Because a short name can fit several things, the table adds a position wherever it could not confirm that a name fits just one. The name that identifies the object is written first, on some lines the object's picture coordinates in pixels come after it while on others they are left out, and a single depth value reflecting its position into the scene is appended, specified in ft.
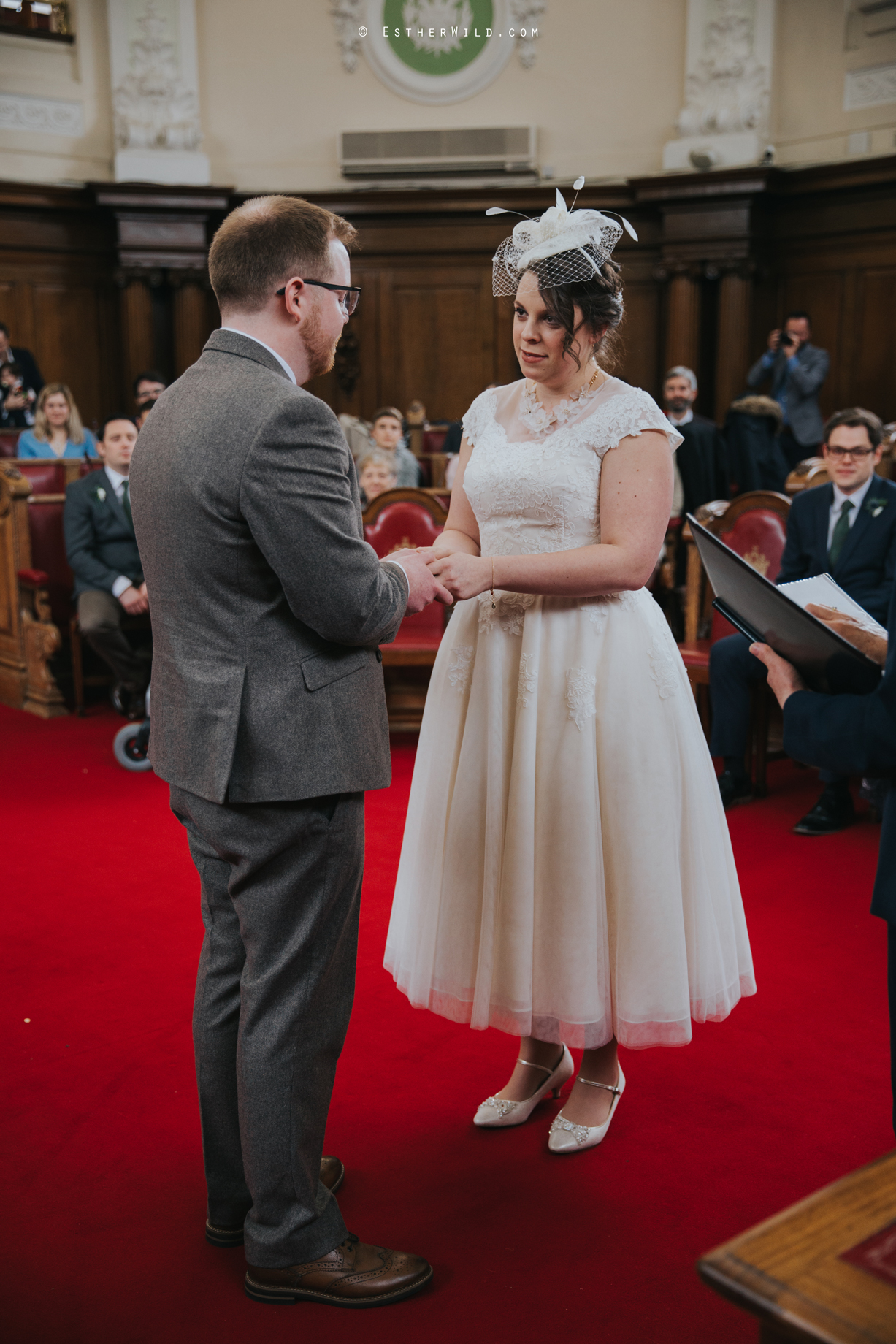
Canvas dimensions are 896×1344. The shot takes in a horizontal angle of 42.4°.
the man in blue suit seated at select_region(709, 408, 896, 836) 13.96
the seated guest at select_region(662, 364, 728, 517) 23.72
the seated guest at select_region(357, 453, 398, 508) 21.06
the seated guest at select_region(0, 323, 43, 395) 30.30
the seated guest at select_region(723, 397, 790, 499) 26.14
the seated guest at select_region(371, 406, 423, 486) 23.38
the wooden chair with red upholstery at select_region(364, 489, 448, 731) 18.19
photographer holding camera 28.99
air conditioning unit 33.27
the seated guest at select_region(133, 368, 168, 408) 23.41
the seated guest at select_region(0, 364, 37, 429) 28.53
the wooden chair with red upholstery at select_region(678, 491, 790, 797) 16.29
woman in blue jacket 23.91
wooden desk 2.78
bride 6.87
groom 5.20
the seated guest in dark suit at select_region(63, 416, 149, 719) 17.81
